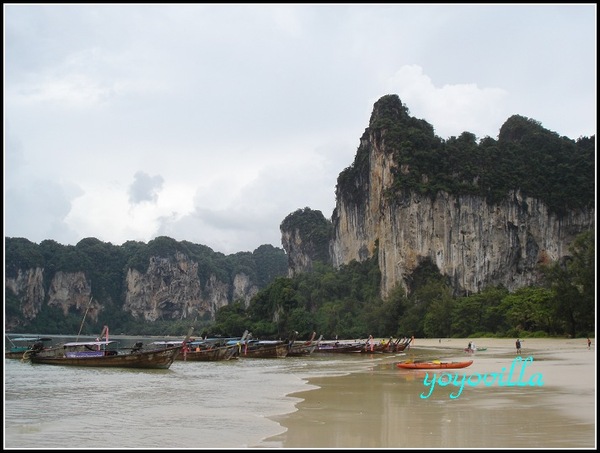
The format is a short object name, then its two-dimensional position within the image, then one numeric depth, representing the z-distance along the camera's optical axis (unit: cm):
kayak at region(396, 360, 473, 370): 1914
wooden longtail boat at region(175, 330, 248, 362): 3459
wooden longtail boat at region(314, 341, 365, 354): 3881
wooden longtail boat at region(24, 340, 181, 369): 2506
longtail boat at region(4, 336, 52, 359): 3747
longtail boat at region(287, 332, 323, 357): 4012
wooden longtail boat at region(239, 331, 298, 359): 3925
